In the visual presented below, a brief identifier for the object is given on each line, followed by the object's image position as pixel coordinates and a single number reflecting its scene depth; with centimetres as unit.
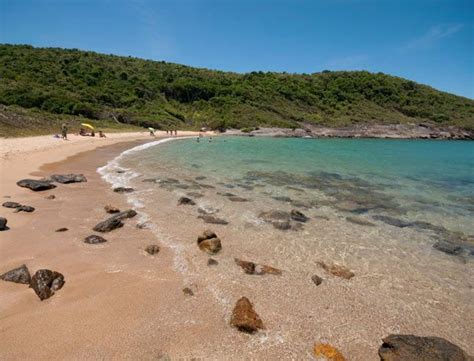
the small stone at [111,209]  961
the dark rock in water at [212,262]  667
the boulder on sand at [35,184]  1152
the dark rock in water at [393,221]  1035
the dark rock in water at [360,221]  1026
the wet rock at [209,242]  728
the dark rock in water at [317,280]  620
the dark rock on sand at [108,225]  799
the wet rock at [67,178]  1324
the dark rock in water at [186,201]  1123
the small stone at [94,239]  727
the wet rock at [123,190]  1248
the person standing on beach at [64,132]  2988
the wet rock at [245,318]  467
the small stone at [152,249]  701
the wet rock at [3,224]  752
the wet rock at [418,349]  420
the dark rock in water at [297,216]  1019
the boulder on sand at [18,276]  541
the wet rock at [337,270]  662
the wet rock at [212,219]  950
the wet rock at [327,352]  428
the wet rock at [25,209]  896
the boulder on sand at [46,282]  509
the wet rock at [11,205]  917
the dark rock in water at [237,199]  1223
